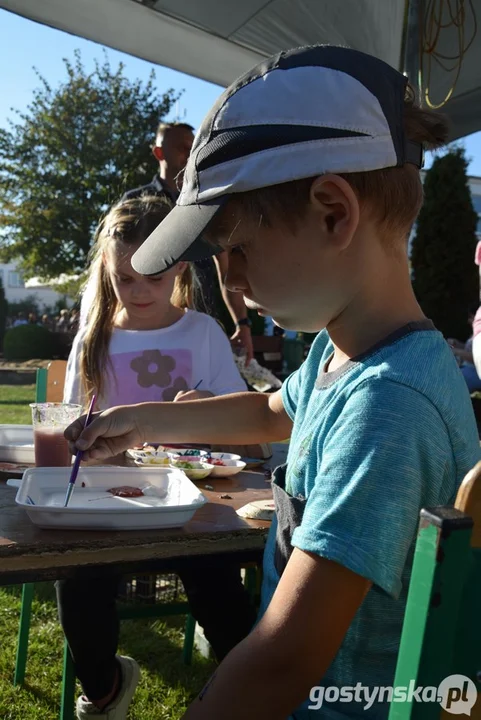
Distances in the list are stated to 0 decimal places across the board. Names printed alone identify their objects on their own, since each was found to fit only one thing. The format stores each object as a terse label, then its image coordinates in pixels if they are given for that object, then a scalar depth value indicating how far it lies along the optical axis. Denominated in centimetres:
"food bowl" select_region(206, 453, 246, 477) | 182
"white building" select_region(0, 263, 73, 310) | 4173
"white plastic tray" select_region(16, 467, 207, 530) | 126
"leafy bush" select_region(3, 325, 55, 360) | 1628
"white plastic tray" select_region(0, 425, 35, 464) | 194
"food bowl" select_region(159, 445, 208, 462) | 196
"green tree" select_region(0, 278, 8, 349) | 2283
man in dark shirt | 410
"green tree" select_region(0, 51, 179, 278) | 2039
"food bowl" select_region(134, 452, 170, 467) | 186
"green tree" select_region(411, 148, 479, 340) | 1372
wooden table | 119
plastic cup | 175
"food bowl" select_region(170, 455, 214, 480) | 174
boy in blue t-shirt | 86
